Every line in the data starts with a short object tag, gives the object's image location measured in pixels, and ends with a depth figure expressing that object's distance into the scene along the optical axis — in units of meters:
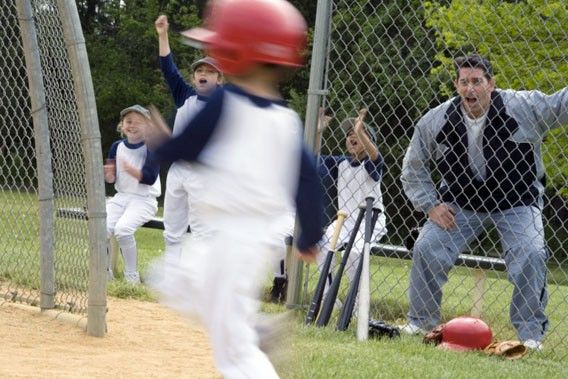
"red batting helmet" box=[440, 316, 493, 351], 12.41
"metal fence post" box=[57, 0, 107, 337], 11.57
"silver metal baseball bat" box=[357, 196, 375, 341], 12.76
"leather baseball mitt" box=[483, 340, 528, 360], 12.06
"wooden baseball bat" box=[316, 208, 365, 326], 13.54
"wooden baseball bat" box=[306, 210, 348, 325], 13.90
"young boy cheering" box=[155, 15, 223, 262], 15.40
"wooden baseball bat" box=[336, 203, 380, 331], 13.28
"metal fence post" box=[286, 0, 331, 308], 14.02
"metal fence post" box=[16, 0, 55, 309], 12.77
